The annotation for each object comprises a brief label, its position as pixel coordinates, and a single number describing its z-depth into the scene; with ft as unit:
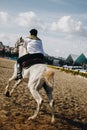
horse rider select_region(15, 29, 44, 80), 28.55
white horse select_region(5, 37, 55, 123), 27.27
